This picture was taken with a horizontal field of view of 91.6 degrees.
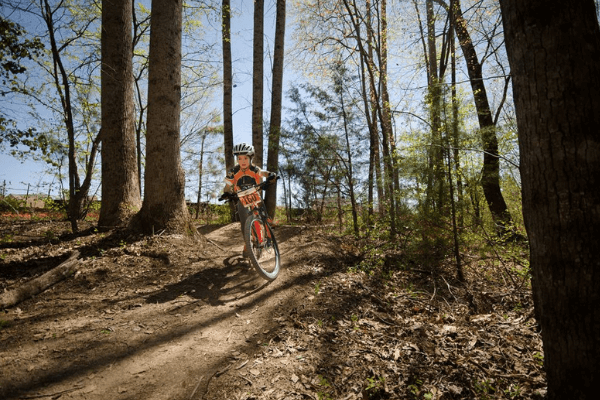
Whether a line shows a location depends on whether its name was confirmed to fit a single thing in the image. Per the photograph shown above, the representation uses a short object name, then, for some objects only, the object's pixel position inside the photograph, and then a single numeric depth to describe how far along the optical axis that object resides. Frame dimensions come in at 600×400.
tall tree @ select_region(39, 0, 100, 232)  5.82
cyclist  5.50
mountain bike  5.07
